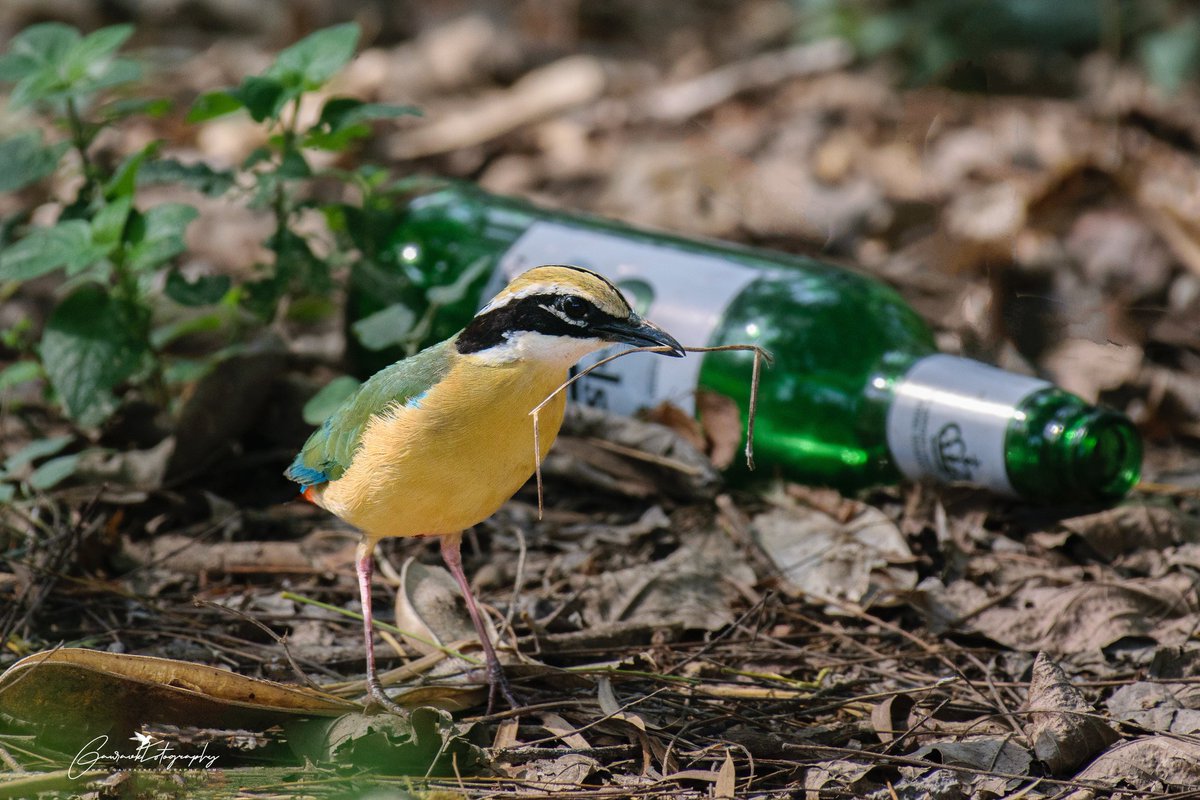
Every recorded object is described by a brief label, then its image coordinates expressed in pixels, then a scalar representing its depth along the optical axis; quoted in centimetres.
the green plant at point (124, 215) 933
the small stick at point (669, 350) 623
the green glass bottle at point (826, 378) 884
